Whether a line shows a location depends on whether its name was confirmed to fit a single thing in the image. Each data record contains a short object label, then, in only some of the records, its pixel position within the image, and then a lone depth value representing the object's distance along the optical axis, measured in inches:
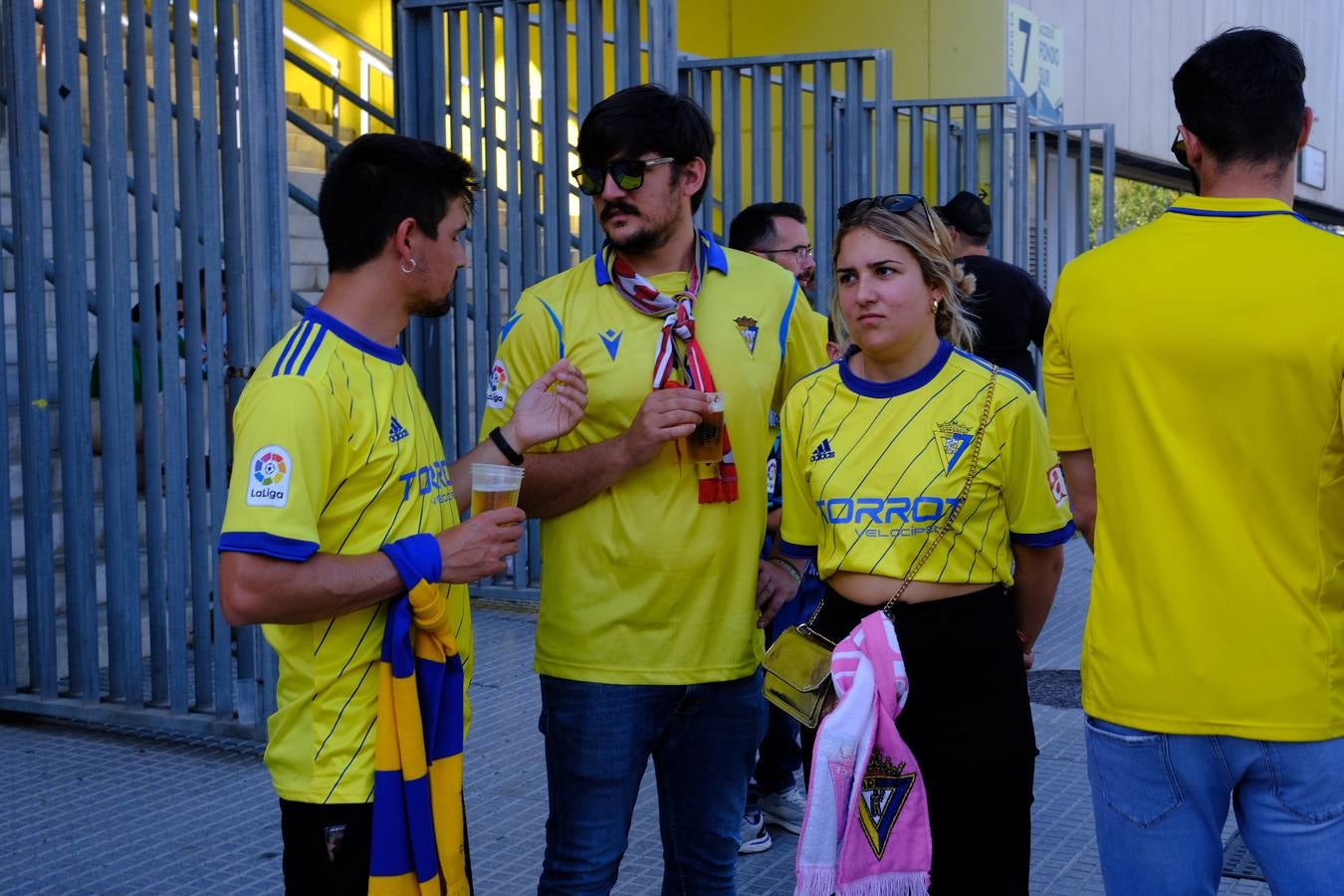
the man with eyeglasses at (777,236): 203.9
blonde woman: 115.8
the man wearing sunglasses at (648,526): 122.5
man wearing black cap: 279.0
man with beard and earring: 97.3
